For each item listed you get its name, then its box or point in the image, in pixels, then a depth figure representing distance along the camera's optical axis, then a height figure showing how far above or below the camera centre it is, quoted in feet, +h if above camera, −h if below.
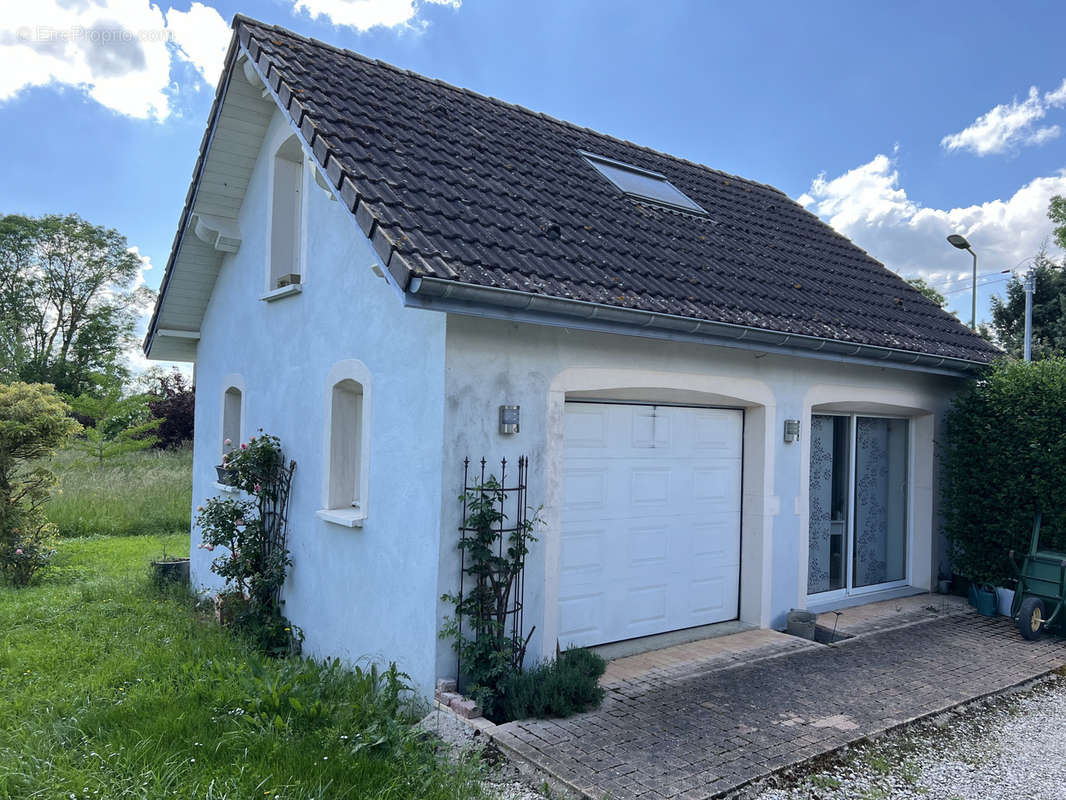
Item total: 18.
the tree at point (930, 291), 135.24 +24.83
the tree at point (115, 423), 66.59 -1.83
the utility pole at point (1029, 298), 46.80 +8.23
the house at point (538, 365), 18.72 +1.66
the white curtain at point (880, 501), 30.94 -3.22
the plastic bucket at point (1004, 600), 28.50 -6.56
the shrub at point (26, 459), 34.81 -3.19
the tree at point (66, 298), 111.04 +16.46
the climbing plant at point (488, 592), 17.84 -4.39
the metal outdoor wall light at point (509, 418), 18.83 -0.08
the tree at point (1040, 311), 83.73 +13.71
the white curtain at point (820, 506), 28.86 -3.21
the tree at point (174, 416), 80.48 -1.09
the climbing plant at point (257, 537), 25.48 -4.58
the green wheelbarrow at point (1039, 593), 25.20 -5.67
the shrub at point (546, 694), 17.12 -6.49
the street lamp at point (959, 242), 55.16 +13.80
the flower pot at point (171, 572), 33.40 -7.57
